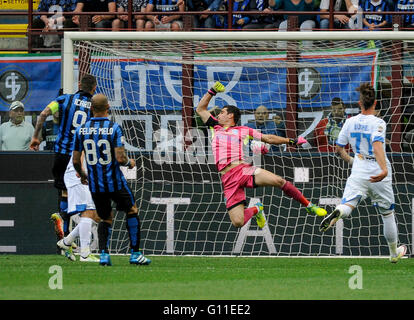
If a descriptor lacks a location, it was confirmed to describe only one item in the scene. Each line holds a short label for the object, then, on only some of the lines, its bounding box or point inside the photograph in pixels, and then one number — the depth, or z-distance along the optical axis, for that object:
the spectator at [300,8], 15.55
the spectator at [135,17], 16.19
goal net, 14.04
